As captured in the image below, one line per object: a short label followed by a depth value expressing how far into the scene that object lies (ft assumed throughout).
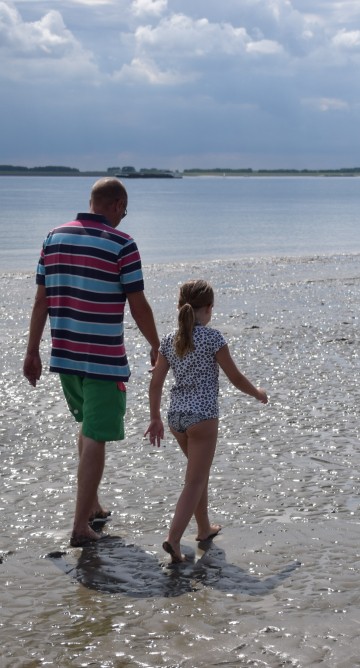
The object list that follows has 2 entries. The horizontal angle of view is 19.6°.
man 17.03
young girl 16.43
